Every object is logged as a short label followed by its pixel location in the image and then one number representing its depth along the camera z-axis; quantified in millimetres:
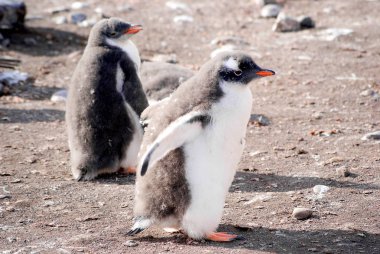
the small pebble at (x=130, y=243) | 8812
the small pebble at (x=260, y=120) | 14195
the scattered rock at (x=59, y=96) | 16344
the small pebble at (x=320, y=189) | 10414
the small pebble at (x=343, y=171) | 11094
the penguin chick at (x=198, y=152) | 8734
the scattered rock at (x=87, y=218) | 9869
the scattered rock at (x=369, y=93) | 15398
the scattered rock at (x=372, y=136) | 12687
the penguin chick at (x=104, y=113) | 11773
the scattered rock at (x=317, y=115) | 14336
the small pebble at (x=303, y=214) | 9531
